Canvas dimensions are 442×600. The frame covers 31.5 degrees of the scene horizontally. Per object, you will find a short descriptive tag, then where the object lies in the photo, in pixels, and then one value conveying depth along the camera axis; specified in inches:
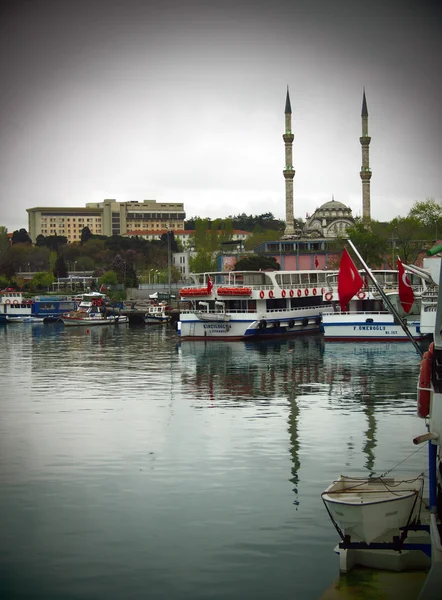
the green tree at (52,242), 6537.4
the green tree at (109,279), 4564.5
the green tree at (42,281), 4729.3
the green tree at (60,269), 5280.5
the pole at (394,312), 666.2
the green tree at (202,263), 4288.9
